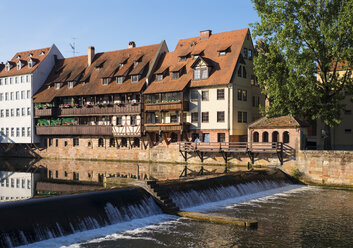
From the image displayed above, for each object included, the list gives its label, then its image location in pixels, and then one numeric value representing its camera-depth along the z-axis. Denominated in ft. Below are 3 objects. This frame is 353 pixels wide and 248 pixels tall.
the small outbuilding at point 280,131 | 142.00
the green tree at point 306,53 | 131.54
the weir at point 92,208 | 62.39
